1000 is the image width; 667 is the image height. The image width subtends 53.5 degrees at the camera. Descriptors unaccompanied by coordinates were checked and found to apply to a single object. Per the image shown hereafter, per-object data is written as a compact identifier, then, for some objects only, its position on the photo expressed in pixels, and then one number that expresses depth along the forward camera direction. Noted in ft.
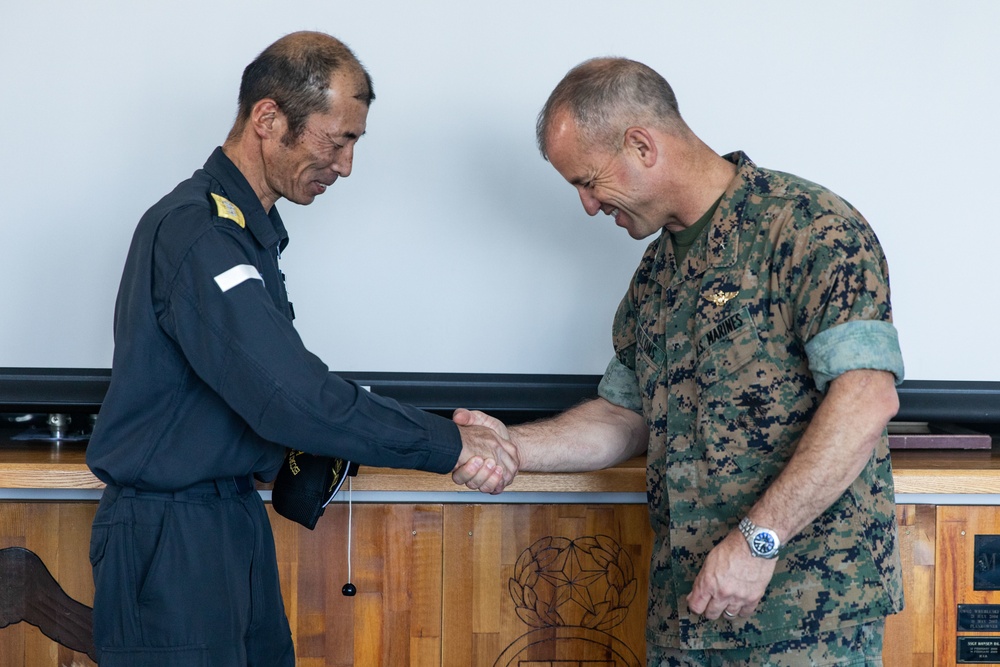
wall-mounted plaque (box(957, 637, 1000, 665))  7.05
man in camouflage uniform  5.04
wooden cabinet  7.04
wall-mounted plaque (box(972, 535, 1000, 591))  7.04
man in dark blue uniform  5.29
